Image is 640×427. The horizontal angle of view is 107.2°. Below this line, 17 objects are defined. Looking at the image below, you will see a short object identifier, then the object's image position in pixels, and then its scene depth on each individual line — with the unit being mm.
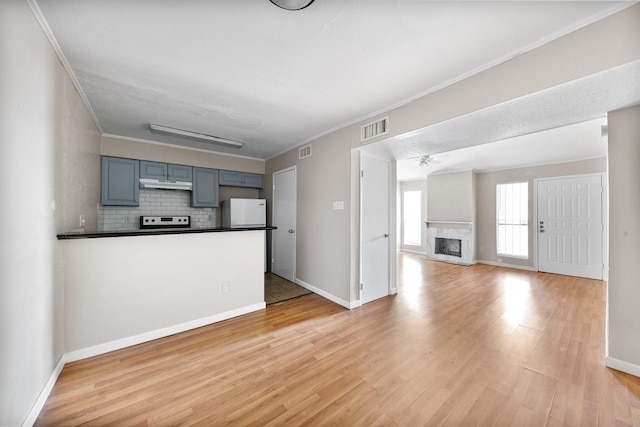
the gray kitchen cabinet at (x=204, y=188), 4480
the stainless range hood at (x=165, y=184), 4004
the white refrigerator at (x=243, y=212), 4582
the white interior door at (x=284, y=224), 4500
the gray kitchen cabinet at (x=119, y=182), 3652
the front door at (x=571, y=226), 4691
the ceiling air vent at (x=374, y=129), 2848
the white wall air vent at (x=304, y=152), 4073
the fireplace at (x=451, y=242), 6143
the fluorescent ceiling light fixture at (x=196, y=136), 3324
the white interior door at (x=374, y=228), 3447
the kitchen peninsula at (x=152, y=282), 2090
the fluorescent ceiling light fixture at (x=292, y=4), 1365
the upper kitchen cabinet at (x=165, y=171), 4006
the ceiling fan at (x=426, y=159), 4391
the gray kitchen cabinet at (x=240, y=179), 4837
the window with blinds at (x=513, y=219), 5656
